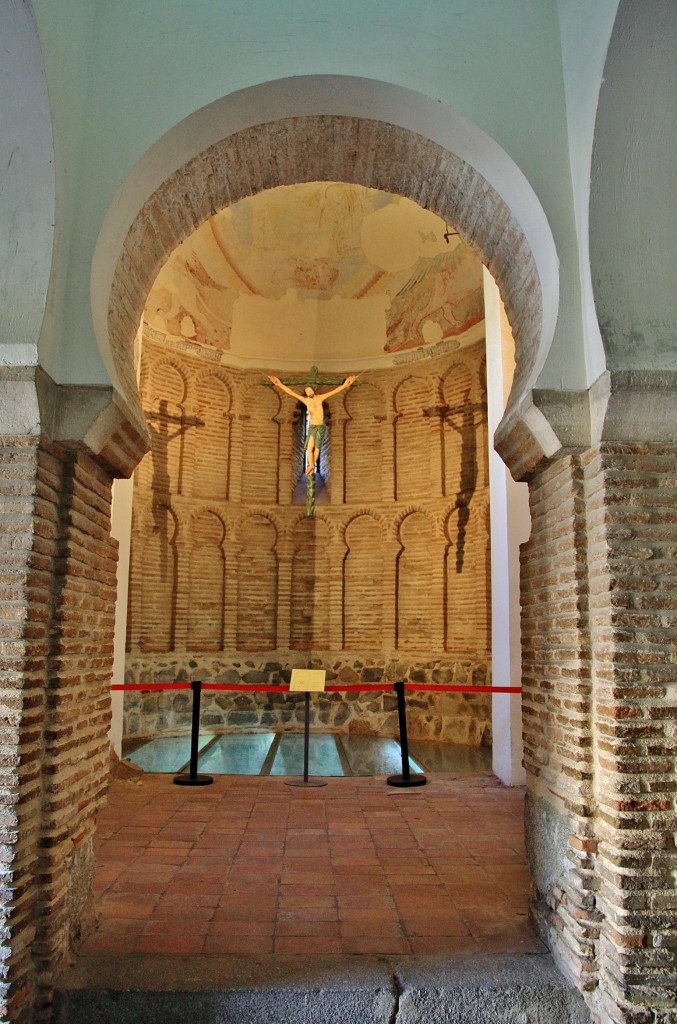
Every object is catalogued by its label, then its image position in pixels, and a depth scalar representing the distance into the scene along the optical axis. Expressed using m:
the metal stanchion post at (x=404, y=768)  7.57
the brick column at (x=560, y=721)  3.45
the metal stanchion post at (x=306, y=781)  7.54
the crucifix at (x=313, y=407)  13.26
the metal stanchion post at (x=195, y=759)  7.49
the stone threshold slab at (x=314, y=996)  3.34
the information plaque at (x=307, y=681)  7.51
